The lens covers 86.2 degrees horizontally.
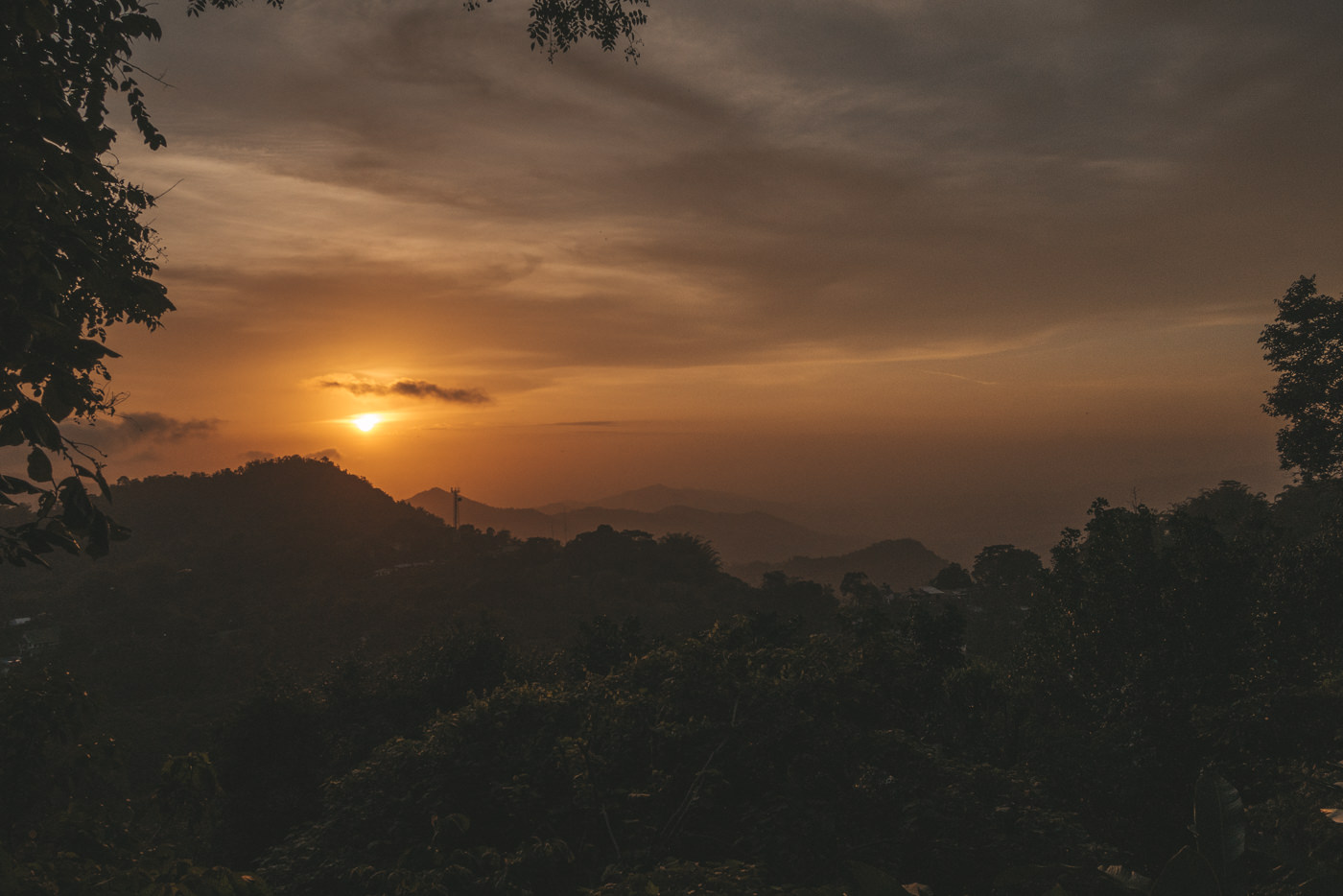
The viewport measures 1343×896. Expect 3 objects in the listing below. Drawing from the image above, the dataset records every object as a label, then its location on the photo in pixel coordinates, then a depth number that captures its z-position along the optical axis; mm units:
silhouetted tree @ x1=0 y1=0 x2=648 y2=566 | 3055
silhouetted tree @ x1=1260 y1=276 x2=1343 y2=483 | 20688
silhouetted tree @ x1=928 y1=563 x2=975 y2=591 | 77750
